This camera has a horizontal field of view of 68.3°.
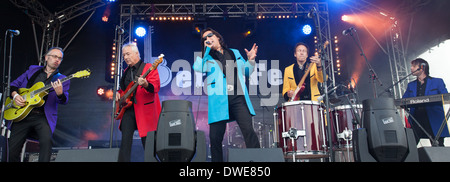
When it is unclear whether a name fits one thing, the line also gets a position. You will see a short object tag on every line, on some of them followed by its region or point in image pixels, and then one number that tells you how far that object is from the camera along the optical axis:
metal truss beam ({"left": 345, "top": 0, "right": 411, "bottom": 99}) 8.87
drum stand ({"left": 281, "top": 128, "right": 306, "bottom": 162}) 4.70
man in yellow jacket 5.44
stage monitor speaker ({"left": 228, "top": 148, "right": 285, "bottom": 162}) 2.91
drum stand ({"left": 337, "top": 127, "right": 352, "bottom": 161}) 4.90
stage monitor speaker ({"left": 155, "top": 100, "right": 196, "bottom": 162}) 2.83
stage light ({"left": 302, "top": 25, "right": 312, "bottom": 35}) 9.88
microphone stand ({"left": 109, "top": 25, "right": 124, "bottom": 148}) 4.07
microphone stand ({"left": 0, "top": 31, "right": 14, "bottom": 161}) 4.12
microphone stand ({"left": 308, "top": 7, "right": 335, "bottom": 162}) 3.63
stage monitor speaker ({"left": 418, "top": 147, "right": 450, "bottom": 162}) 2.80
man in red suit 3.82
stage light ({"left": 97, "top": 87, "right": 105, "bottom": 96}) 9.22
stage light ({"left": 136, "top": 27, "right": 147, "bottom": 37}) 9.66
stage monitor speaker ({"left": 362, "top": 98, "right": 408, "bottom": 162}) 2.88
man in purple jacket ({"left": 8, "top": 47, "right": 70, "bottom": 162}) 3.79
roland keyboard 4.48
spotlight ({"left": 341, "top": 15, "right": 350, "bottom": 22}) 8.94
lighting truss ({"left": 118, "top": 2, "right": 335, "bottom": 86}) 9.40
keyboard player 5.23
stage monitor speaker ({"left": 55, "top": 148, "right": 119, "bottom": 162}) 2.85
